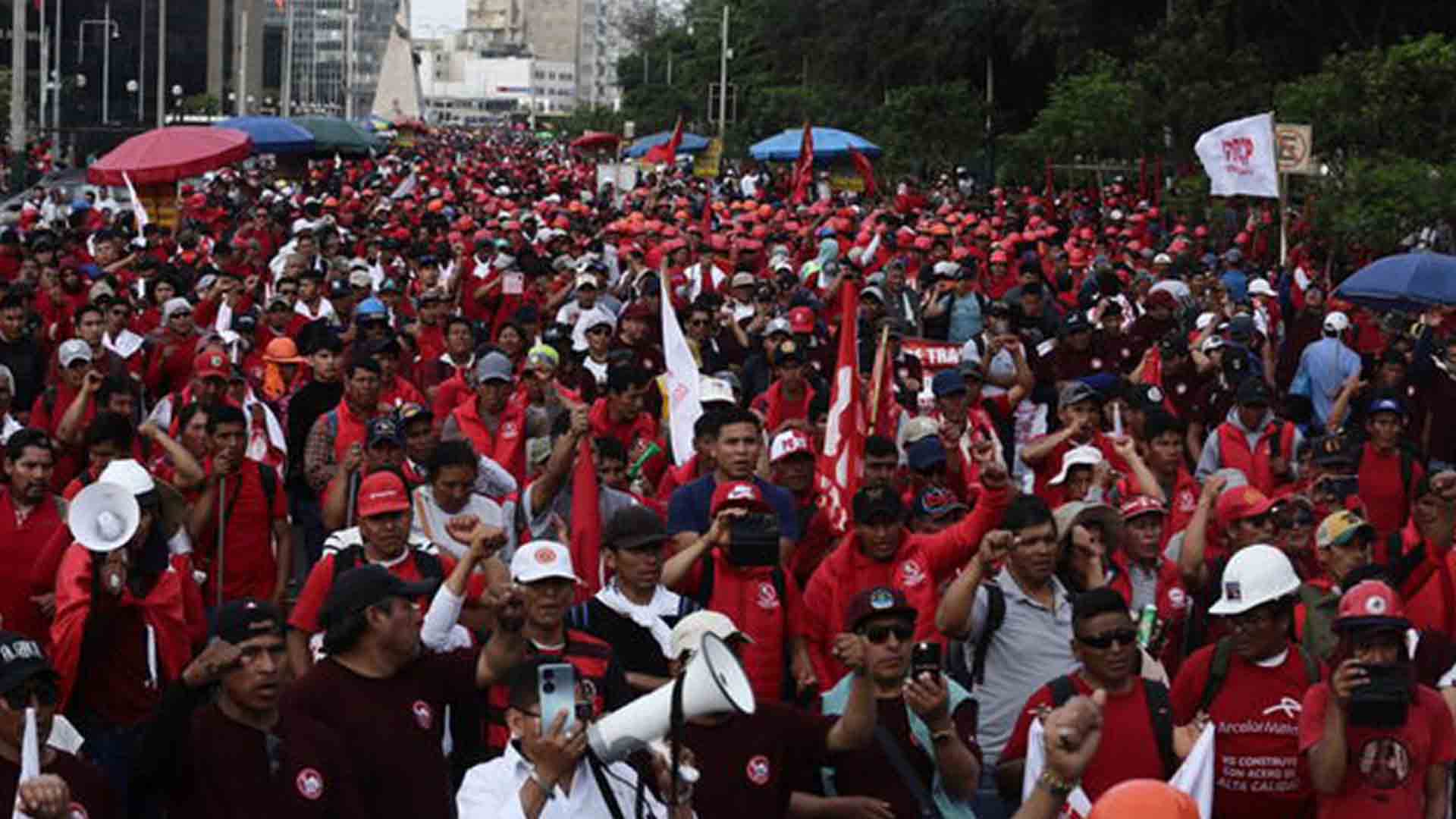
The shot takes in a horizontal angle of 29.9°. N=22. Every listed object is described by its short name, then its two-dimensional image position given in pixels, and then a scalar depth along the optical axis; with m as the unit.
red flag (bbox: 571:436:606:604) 9.75
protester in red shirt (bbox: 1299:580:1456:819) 6.55
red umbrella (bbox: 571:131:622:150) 67.64
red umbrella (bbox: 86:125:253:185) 23.14
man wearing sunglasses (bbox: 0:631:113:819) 6.08
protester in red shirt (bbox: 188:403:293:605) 10.02
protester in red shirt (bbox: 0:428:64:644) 8.56
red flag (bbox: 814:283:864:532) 10.02
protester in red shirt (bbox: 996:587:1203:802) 6.72
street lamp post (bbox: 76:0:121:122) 89.38
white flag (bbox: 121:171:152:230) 23.27
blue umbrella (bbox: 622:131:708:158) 62.86
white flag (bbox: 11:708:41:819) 5.71
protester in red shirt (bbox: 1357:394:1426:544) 11.91
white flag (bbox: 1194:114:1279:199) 23.39
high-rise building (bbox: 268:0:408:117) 152.00
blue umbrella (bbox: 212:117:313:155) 38.62
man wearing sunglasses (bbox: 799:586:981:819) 6.50
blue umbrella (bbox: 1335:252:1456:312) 16.88
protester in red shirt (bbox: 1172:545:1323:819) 6.98
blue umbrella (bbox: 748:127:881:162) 43.44
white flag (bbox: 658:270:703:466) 11.88
